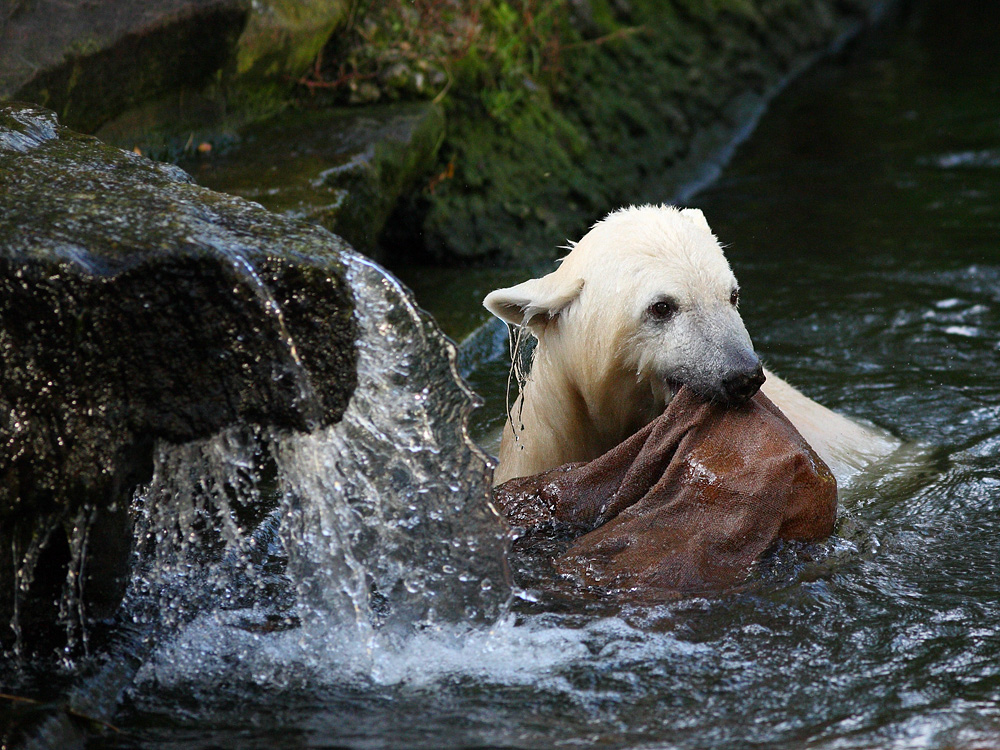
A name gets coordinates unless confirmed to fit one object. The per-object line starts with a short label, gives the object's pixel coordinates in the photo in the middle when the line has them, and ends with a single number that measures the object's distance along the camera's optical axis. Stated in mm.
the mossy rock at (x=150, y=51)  10273
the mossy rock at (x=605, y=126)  14961
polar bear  7629
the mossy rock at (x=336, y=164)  11484
